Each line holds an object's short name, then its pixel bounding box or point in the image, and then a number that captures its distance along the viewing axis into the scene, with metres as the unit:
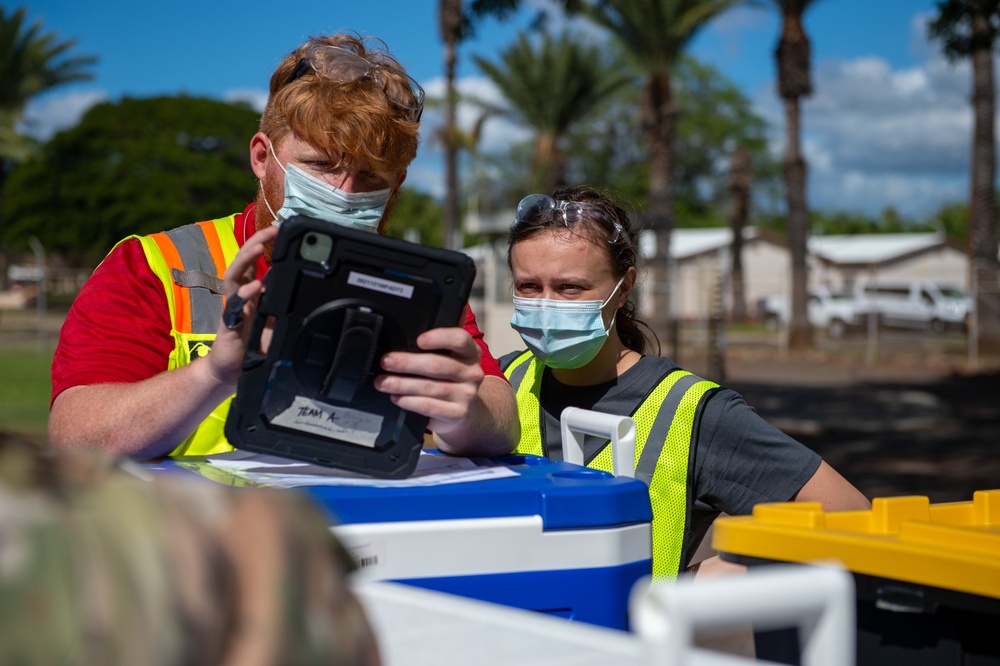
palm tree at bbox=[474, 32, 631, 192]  33.47
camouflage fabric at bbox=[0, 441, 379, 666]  0.70
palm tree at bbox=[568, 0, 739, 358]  25.08
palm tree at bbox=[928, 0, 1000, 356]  21.22
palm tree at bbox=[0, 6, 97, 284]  41.94
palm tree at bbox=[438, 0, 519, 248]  27.69
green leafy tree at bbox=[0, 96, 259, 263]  54.81
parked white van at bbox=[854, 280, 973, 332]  36.88
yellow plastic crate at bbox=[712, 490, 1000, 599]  1.48
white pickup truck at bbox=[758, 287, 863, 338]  38.62
